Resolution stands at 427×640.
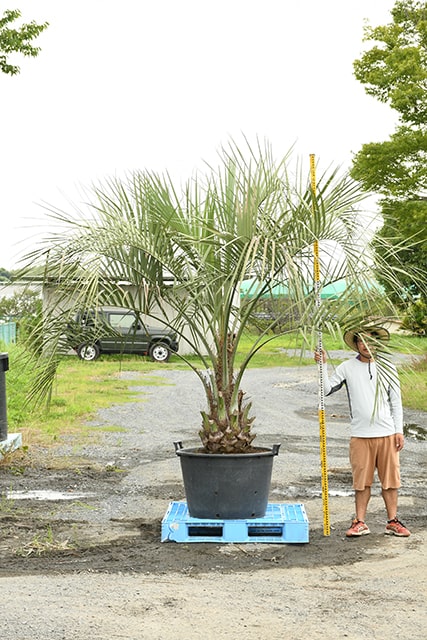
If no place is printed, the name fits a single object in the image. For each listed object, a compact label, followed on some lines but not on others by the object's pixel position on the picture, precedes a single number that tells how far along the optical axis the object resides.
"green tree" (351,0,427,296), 27.80
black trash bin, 12.24
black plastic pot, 8.47
